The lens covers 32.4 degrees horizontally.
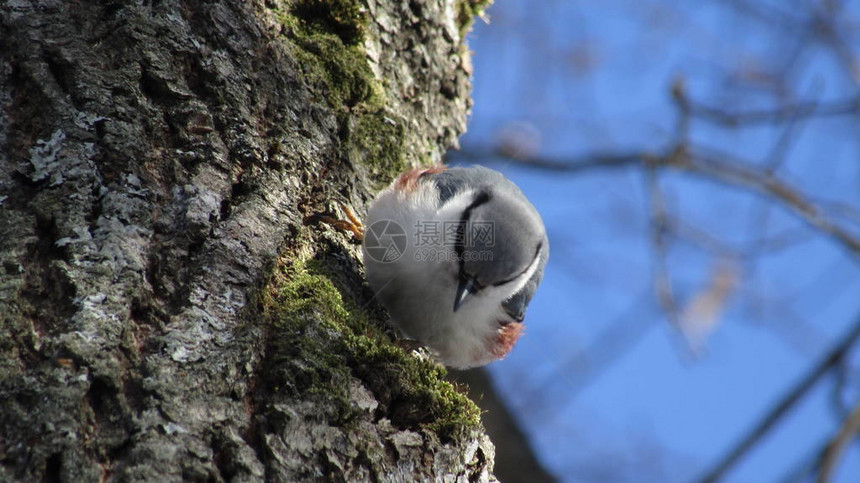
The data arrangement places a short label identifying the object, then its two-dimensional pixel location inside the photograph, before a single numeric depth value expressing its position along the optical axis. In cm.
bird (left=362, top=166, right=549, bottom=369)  456
